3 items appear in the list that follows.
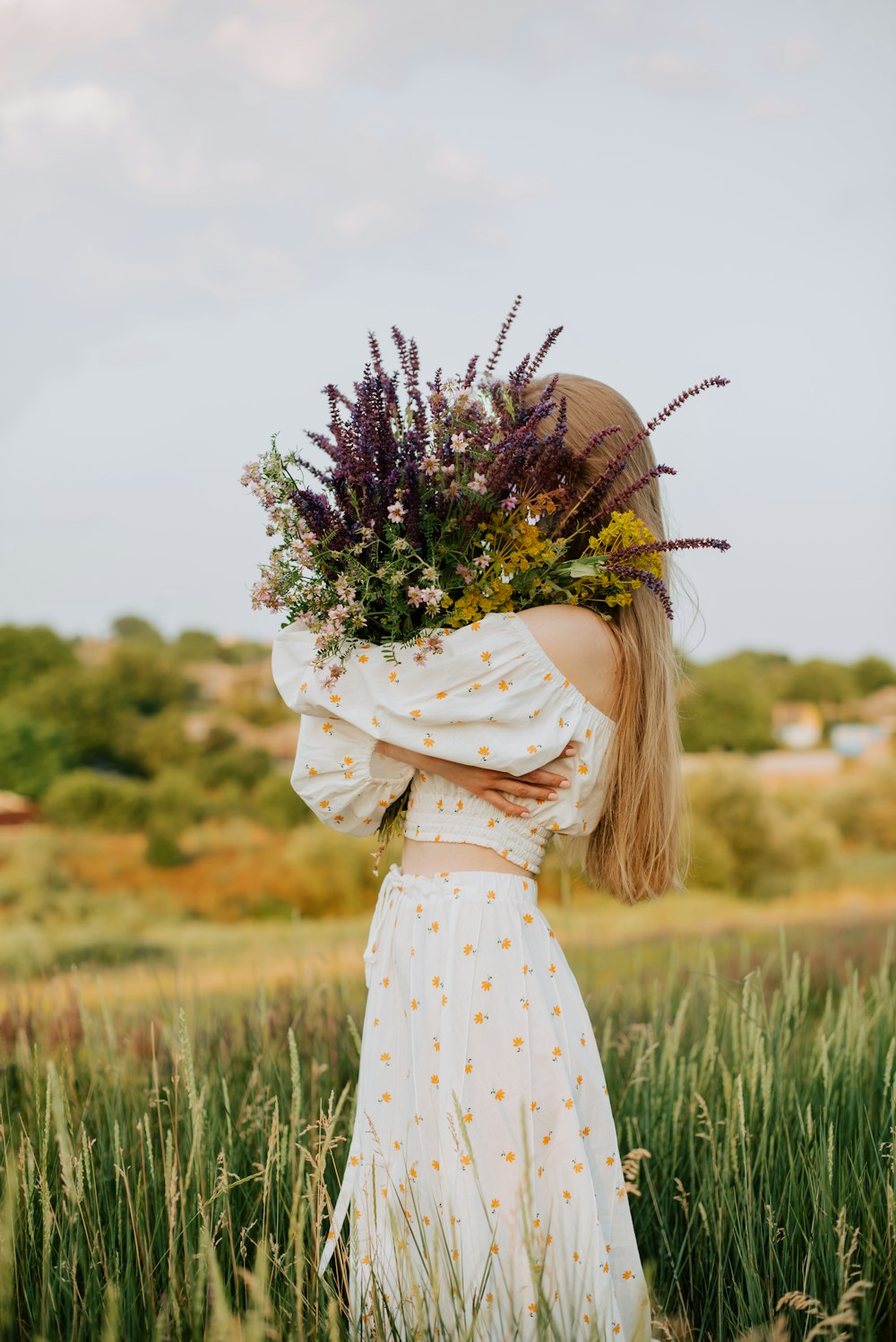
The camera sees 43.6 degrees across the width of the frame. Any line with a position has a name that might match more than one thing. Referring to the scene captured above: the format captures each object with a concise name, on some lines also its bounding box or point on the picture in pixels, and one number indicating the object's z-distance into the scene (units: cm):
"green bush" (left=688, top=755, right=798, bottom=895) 1247
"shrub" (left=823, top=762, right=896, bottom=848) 1341
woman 231
